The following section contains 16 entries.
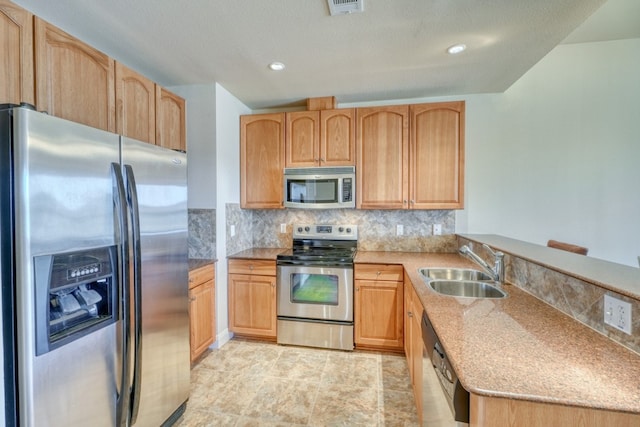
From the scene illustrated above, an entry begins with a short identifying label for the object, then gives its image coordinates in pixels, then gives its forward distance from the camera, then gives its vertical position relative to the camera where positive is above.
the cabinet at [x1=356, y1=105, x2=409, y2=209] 2.80 +0.54
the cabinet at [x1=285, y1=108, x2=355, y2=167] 2.88 +0.76
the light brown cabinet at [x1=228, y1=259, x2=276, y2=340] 2.79 -0.89
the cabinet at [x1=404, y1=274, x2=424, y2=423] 1.64 -0.88
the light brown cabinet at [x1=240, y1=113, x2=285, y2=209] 3.02 +0.55
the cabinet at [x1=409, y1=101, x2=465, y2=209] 2.70 +0.54
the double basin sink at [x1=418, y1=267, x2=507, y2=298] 1.83 -0.53
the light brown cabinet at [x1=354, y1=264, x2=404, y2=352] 2.55 -0.90
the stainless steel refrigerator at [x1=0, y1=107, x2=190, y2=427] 1.00 -0.28
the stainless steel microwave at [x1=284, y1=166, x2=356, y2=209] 2.85 +0.24
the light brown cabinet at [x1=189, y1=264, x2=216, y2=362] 2.29 -0.87
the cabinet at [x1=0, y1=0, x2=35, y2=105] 1.26 +0.74
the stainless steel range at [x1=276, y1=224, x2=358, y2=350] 2.65 -0.88
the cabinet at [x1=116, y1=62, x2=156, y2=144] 1.87 +0.76
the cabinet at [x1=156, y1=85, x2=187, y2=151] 2.22 +0.77
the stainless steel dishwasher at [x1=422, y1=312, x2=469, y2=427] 0.89 -0.68
